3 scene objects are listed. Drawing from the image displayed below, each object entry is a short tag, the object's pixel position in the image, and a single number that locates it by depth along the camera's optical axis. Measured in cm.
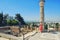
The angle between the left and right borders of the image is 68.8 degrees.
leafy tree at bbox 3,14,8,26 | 1282
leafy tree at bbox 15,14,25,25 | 1476
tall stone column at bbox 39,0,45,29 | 563
